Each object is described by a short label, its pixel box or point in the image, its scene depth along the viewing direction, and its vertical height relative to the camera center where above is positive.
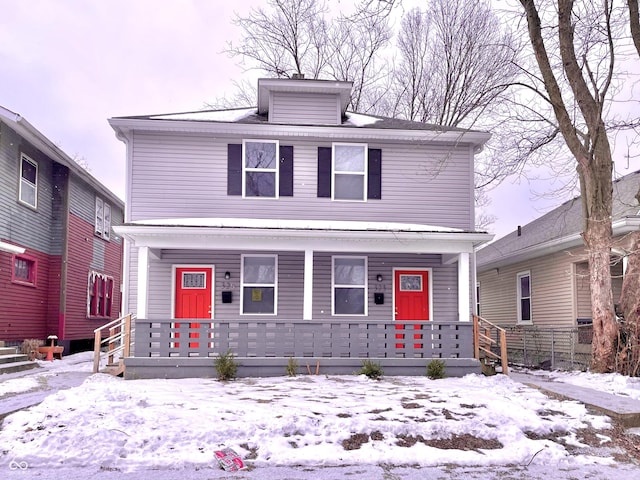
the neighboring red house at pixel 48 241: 12.82 +1.41
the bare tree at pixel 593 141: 10.03 +2.97
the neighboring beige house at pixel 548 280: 12.29 +0.38
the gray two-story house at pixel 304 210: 10.98 +1.84
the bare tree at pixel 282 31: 25.16 +12.24
